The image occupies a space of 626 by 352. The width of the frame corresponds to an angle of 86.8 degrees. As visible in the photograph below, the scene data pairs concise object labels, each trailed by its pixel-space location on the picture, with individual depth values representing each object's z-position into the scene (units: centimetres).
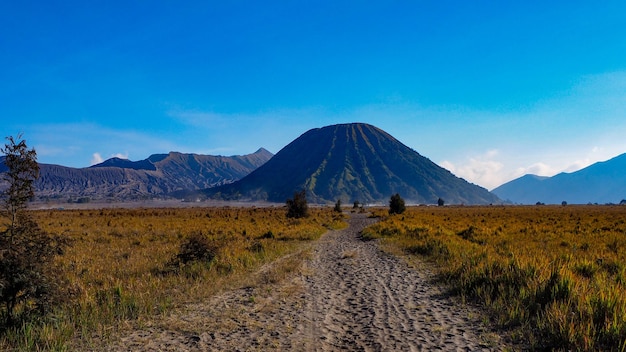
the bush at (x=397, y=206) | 5516
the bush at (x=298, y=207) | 4292
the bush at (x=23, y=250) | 636
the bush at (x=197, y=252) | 1336
